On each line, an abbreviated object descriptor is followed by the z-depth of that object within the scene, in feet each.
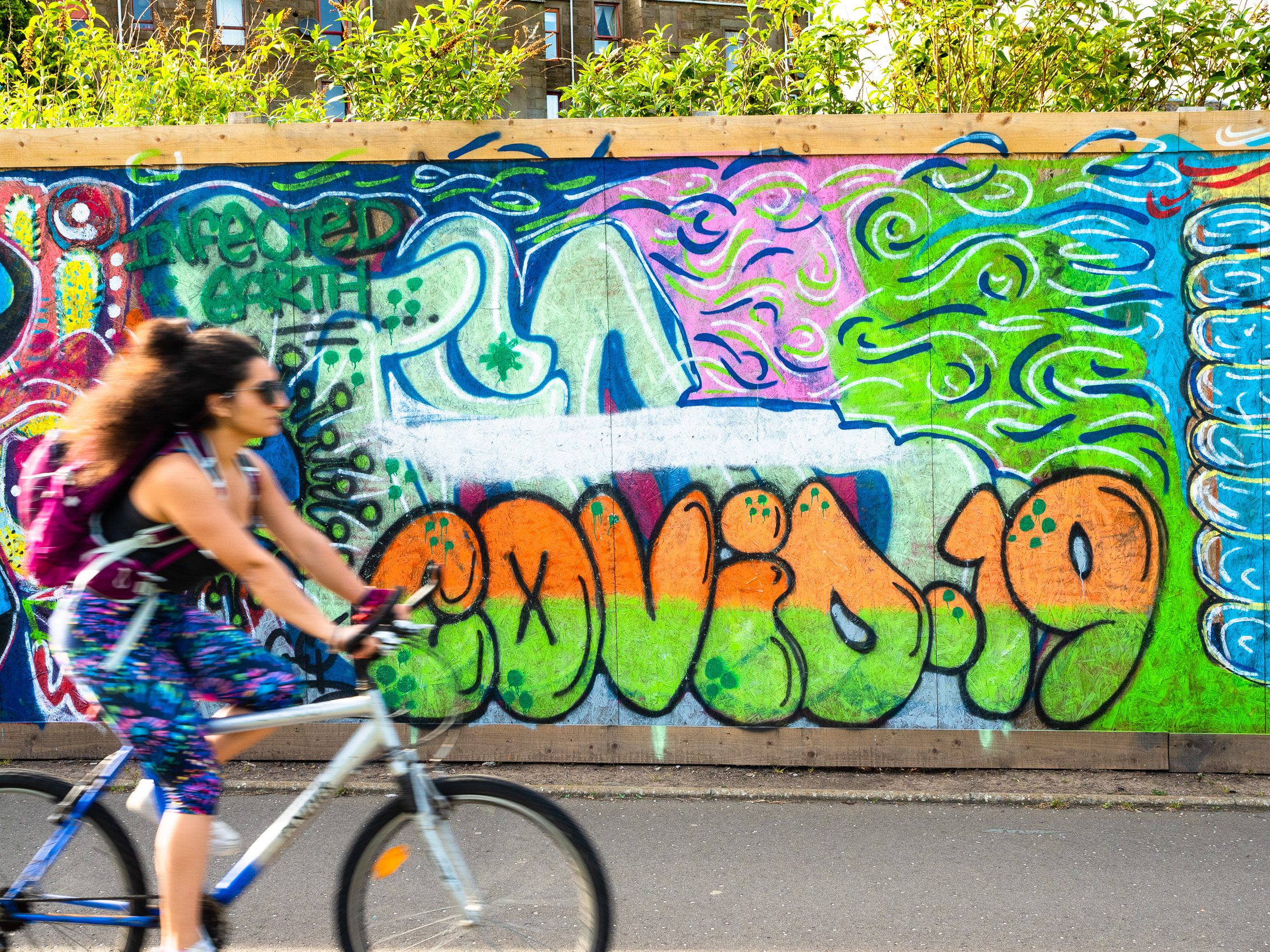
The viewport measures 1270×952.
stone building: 83.56
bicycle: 8.94
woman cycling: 8.41
